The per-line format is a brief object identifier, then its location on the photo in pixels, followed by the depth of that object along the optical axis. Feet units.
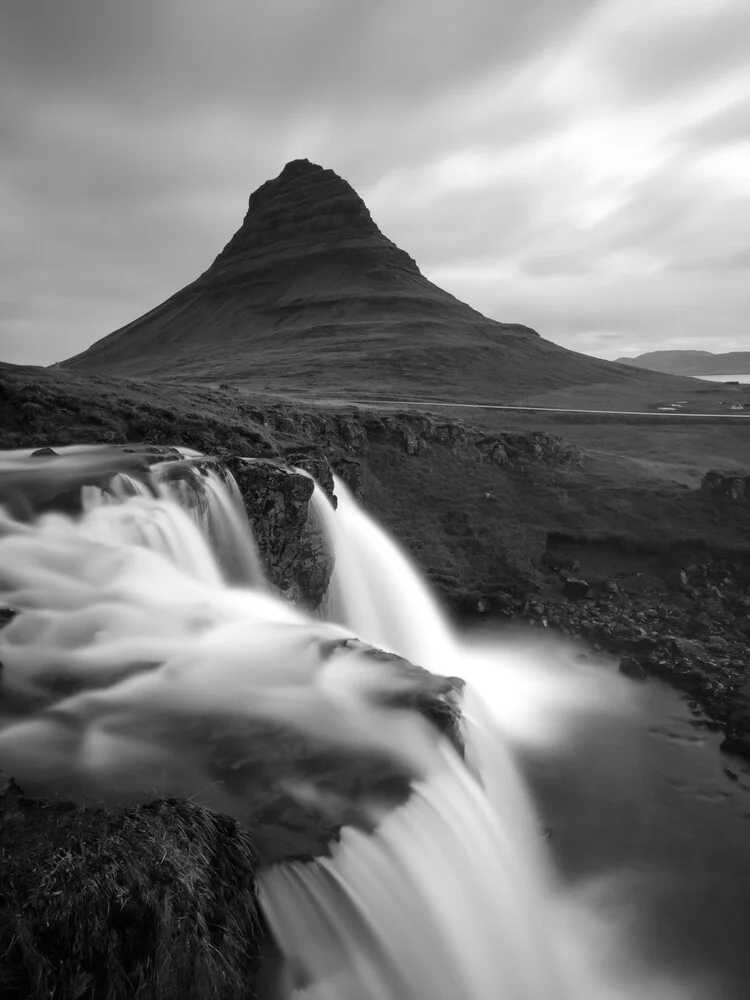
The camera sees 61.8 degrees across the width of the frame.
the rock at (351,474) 108.06
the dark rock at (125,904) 18.80
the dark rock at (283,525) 68.39
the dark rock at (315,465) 85.10
